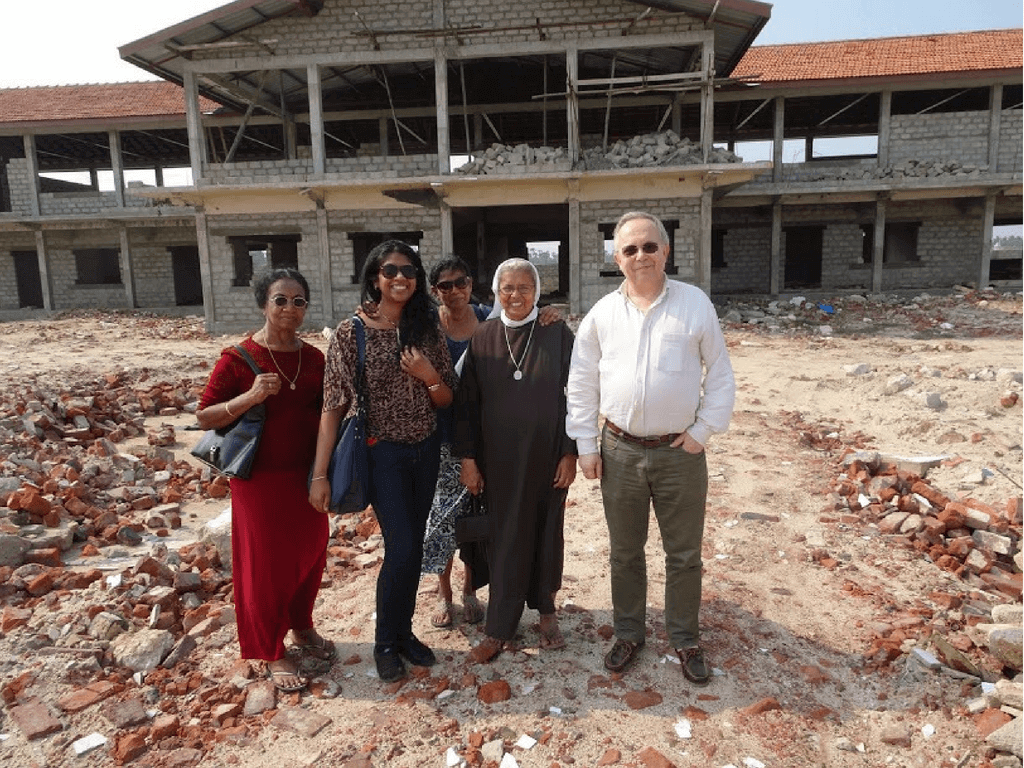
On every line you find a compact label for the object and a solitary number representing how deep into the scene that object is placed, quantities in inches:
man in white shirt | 101.1
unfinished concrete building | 510.9
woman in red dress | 106.4
